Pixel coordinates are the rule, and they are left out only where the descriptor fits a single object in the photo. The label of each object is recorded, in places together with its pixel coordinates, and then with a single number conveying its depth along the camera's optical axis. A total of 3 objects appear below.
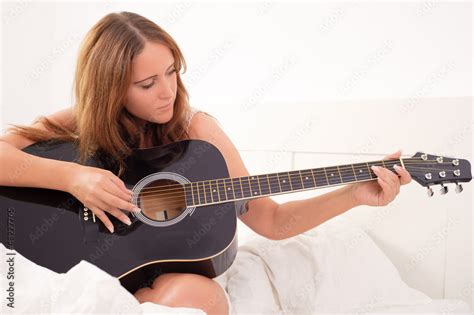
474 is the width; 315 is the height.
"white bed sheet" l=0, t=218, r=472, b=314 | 1.45
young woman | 1.30
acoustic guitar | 1.28
